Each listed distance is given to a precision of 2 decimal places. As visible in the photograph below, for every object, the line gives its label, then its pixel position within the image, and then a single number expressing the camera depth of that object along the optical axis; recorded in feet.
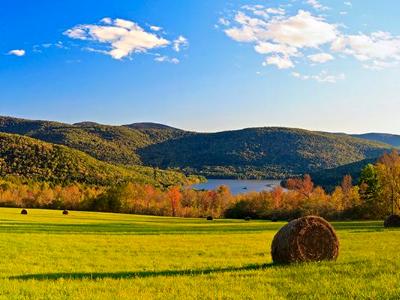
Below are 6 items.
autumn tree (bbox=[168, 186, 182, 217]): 360.89
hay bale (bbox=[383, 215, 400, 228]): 118.42
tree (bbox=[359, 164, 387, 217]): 222.07
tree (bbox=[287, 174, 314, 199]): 359.25
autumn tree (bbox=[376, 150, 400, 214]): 220.64
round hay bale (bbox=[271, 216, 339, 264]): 48.44
